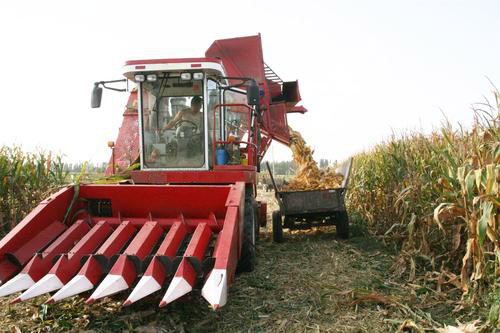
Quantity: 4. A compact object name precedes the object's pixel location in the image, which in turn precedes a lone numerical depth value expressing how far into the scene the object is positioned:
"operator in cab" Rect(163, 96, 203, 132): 5.04
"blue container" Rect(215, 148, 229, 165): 4.99
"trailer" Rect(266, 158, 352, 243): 6.19
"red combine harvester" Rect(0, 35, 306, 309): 3.11
